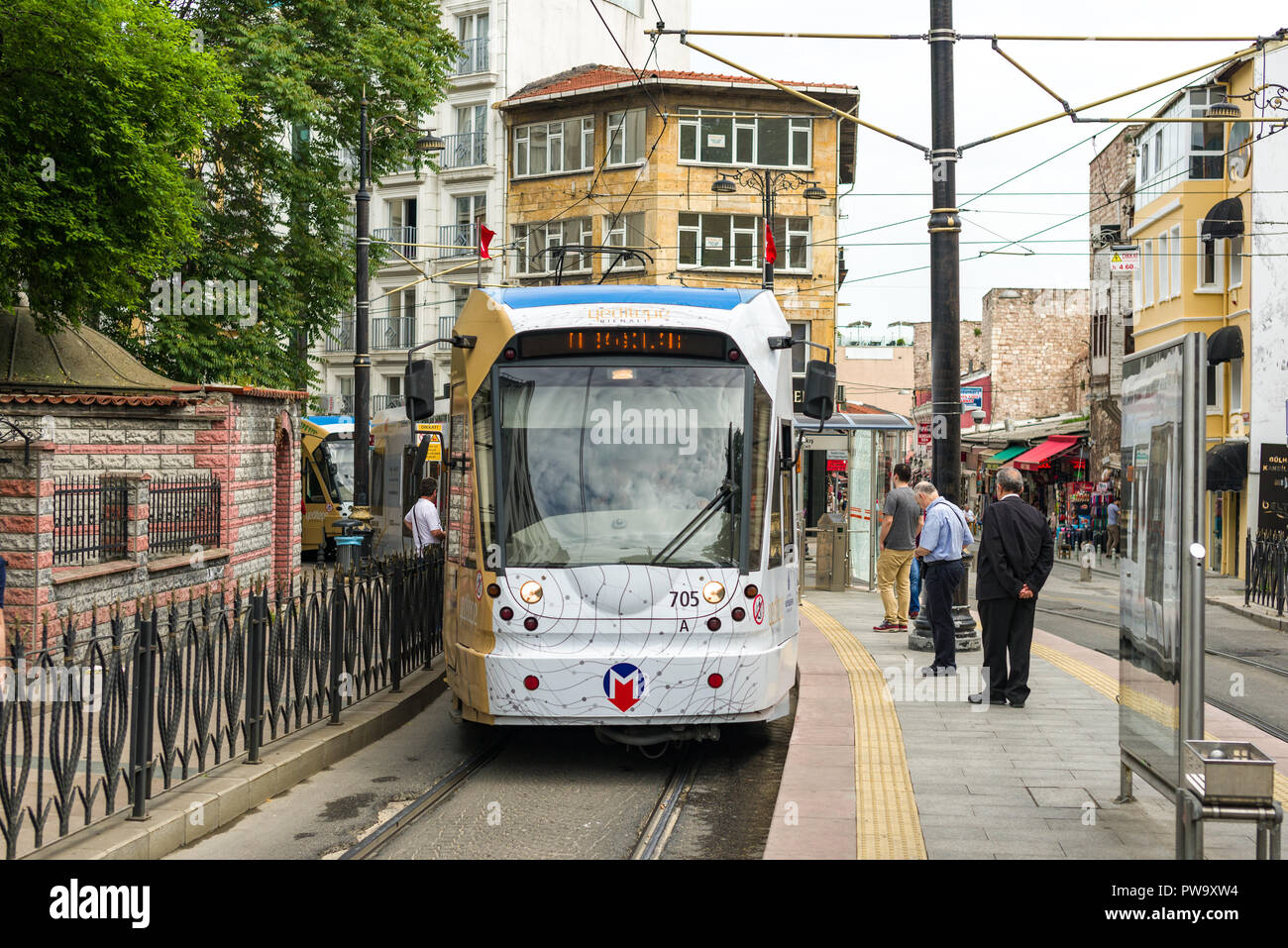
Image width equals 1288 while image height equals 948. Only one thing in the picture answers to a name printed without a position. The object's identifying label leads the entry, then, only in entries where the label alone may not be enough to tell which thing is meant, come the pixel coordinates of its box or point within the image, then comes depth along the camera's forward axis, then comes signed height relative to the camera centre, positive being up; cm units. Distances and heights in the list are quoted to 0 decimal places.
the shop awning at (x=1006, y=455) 5178 +78
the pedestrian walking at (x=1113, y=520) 4025 -124
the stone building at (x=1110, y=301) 4650 +588
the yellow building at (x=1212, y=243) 3406 +591
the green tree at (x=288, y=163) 2447 +572
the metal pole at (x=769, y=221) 2546 +496
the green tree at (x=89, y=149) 1533 +363
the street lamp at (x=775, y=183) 4241 +945
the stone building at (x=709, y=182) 4625 +955
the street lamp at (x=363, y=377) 2206 +156
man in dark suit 1066 -73
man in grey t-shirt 1656 -82
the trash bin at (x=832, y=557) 2344 -133
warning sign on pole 4022 +610
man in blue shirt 1241 -75
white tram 901 -26
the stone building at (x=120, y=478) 1174 -4
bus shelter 2308 +14
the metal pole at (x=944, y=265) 1389 +205
